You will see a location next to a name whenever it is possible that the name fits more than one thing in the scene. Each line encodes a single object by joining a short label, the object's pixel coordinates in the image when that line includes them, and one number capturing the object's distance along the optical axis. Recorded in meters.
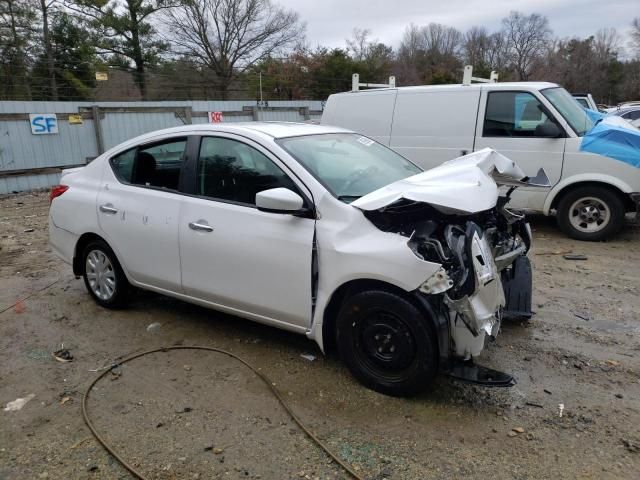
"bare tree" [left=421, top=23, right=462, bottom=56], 58.37
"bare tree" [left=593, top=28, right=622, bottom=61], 54.50
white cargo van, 6.61
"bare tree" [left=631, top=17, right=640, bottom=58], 55.88
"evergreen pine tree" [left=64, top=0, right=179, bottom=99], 26.14
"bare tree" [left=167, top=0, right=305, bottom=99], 35.59
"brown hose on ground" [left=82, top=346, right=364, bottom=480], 2.67
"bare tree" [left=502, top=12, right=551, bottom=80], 56.97
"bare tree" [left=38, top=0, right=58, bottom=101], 19.48
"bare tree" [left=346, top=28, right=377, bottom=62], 40.53
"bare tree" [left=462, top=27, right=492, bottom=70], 57.38
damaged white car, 3.00
